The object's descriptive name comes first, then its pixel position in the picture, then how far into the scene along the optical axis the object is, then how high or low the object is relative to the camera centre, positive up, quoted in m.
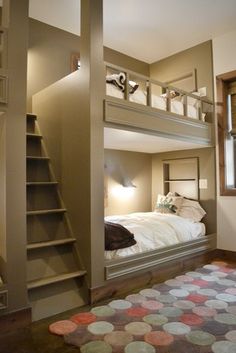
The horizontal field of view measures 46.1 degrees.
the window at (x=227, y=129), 4.39 +0.90
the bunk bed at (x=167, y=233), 3.07 -0.64
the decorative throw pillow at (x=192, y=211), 4.48 -0.42
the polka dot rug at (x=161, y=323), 1.98 -1.14
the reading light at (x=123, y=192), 4.84 -0.11
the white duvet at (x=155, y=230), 3.26 -0.60
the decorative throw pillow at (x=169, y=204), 4.59 -0.31
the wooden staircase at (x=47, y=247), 2.54 -0.62
